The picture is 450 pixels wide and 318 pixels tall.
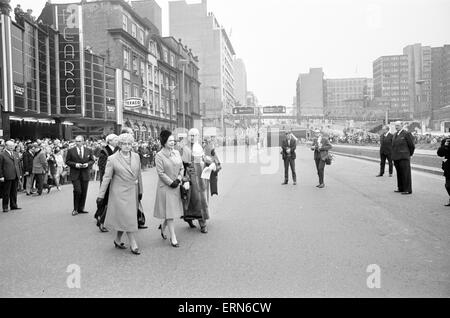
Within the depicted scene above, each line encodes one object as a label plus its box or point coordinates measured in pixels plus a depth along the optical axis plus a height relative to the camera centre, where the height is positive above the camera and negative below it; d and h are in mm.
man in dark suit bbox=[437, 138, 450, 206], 9312 -454
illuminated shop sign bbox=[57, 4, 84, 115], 34594 +5948
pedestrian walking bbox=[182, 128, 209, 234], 7359 -799
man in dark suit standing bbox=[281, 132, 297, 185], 14335 -477
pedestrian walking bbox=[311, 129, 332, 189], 13320 -460
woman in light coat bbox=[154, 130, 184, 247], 6457 -688
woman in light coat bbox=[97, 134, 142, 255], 6082 -731
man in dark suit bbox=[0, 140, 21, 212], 10516 -885
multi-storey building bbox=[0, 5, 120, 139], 26562 +4611
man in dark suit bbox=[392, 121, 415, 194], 11547 -578
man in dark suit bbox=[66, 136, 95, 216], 9531 -654
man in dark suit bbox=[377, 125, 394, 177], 16031 -436
